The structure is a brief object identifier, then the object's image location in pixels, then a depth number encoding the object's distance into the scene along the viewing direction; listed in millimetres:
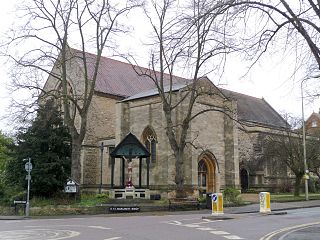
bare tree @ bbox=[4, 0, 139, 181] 28328
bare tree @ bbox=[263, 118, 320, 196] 41094
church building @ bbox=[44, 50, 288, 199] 35062
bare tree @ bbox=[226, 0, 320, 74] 11383
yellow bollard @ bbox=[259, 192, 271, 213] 23797
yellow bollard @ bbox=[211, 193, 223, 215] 22359
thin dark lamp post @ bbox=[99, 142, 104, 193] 39141
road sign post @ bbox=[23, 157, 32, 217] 24838
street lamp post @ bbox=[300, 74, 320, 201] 36431
